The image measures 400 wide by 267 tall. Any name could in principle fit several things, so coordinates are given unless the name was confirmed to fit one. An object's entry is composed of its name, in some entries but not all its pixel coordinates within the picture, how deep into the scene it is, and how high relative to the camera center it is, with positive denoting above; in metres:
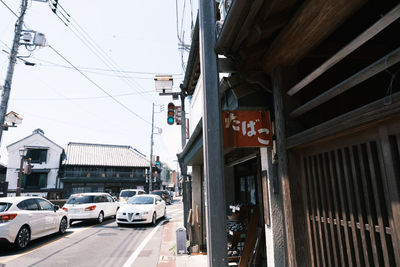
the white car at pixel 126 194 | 21.85 -0.68
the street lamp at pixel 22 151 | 14.64 +2.20
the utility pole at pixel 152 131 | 29.02 +6.75
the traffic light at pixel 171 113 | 9.40 +2.79
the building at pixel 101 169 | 32.72 +2.58
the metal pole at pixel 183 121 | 9.85 +2.60
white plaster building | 30.70 +3.00
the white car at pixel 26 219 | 6.74 -0.95
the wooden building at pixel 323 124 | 1.87 +0.52
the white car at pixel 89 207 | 11.83 -0.98
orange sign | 2.94 +0.70
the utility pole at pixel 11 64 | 10.52 +5.66
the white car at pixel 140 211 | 11.48 -1.17
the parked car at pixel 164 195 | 28.93 -1.07
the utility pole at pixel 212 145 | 2.35 +0.41
